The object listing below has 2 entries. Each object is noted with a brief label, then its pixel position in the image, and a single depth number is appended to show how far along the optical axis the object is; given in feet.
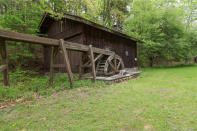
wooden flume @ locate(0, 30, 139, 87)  10.57
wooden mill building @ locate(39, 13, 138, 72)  23.68
